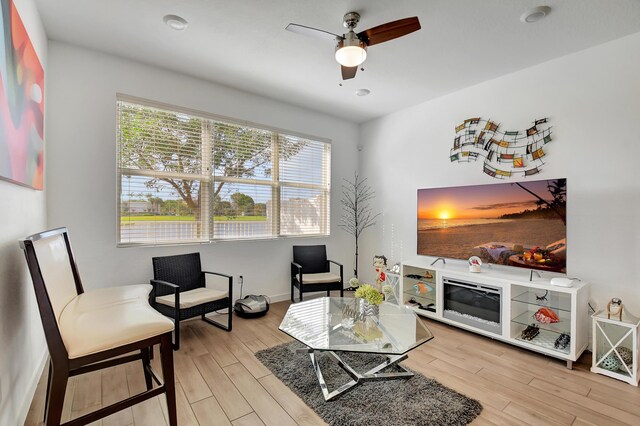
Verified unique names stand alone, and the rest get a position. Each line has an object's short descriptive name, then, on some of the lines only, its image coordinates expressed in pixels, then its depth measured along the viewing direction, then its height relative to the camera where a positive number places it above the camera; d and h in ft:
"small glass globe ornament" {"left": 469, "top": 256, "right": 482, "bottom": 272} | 10.19 -1.78
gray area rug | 5.77 -4.02
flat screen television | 9.15 -0.36
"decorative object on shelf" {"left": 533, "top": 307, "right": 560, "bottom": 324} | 8.66 -3.08
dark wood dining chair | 4.46 -1.91
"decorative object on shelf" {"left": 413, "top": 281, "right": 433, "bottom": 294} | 11.46 -2.94
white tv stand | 8.03 -2.83
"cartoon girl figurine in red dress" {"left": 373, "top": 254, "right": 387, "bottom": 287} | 13.80 -2.36
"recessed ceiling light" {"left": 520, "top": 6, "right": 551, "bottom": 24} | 6.96 +4.86
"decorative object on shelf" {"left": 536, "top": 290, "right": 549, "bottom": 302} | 9.01 -2.62
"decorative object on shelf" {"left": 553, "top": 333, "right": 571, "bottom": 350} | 8.20 -3.66
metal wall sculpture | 9.71 +2.41
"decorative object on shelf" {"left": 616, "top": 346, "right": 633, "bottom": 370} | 7.37 -3.62
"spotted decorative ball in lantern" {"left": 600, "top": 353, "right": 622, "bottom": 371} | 7.43 -3.81
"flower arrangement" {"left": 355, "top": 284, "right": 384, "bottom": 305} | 7.38 -2.07
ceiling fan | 6.42 +4.11
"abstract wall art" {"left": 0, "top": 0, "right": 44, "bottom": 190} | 4.60 +2.03
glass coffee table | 6.34 -2.85
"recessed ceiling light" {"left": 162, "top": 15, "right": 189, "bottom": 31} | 7.52 +5.00
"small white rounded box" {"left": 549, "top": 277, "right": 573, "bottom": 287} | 8.11 -1.92
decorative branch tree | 15.67 +0.33
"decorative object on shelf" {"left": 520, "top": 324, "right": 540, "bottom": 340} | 8.86 -3.66
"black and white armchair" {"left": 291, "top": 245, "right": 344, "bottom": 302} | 12.08 -2.65
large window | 9.91 +1.37
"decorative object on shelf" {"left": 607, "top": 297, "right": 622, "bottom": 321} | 7.52 -2.46
